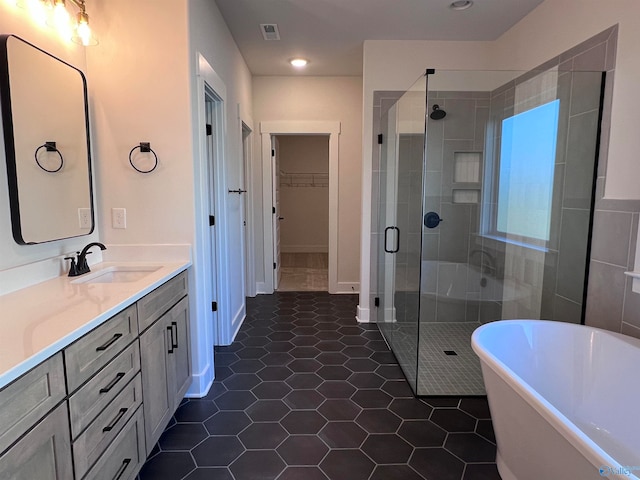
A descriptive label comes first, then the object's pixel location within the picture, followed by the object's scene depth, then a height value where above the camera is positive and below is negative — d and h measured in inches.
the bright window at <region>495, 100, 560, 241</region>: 109.7 +8.0
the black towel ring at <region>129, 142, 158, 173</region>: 88.0 +10.1
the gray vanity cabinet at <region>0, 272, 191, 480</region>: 39.5 -28.0
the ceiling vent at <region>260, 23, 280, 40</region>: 125.0 +56.0
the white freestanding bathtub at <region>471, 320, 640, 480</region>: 49.4 -33.6
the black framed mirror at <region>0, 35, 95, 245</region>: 65.1 +9.5
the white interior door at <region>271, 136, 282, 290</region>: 190.1 -7.8
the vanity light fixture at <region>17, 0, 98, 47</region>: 70.7 +34.2
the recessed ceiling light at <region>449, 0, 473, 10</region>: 109.3 +56.3
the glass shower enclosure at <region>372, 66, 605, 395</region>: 100.3 -4.1
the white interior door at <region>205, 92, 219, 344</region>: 115.6 +12.7
